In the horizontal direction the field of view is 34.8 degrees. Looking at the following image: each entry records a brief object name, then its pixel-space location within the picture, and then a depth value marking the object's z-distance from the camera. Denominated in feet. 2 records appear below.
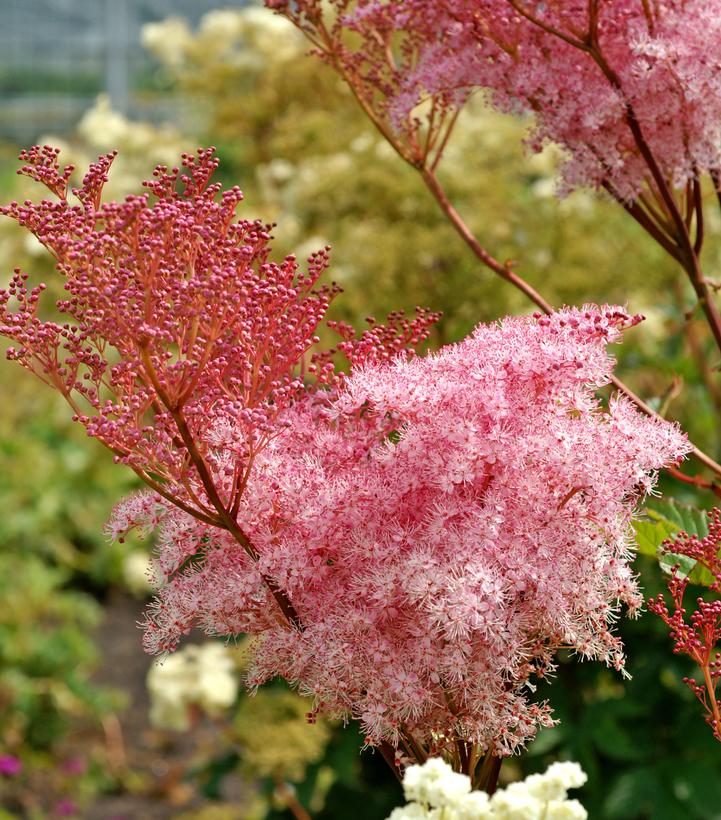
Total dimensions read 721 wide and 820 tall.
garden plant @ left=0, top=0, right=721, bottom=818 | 2.38
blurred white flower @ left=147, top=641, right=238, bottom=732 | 10.93
